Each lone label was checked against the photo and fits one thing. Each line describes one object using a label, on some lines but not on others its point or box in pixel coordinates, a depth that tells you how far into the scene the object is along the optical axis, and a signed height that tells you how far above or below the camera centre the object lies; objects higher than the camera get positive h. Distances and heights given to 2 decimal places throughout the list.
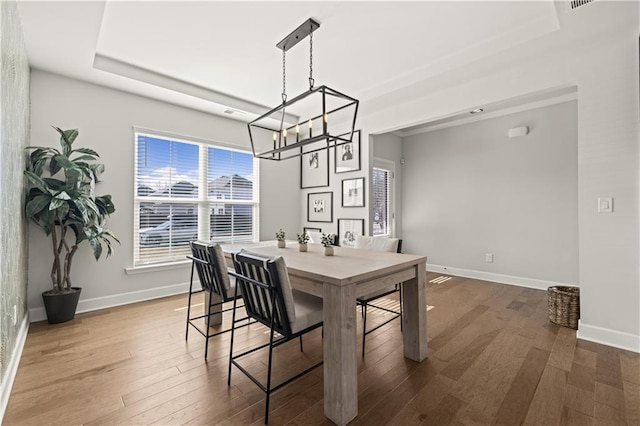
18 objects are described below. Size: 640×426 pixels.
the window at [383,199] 5.61 +0.33
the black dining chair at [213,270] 2.34 -0.45
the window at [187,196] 3.84 +0.28
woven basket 2.84 -0.89
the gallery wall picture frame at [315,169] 5.17 +0.86
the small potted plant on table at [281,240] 3.13 -0.26
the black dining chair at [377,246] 2.36 -0.30
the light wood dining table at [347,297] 1.64 -0.51
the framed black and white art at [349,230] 4.66 -0.23
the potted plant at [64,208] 2.76 +0.07
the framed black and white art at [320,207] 5.11 +0.17
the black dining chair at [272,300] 1.66 -0.51
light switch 2.55 +0.11
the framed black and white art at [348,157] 4.68 +0.97
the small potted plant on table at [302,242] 2.85 -0.25
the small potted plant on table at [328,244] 2.51 -0.25
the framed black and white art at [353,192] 4.61 +0.38
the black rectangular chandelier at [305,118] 4.24 +1.59
